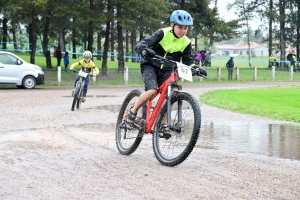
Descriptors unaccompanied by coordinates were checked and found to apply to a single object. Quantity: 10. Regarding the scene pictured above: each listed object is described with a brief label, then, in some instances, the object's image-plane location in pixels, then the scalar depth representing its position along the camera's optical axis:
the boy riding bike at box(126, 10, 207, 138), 7.20
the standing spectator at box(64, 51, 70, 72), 41.88
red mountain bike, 6.83
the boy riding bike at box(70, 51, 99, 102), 16.22
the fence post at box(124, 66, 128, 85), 31.89
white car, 25.94
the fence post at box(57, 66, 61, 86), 29.73
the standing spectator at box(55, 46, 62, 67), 42.50
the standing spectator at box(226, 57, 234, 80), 39.10
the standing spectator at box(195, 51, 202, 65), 49.09
